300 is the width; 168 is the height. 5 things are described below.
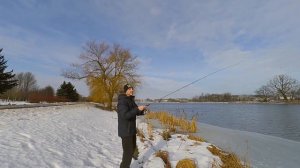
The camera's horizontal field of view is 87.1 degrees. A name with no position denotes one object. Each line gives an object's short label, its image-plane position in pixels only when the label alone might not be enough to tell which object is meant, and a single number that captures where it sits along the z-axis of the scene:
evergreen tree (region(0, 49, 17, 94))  20.15
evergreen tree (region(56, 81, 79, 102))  36.84
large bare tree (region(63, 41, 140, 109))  18.42
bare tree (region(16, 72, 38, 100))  57.28
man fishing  2.64
